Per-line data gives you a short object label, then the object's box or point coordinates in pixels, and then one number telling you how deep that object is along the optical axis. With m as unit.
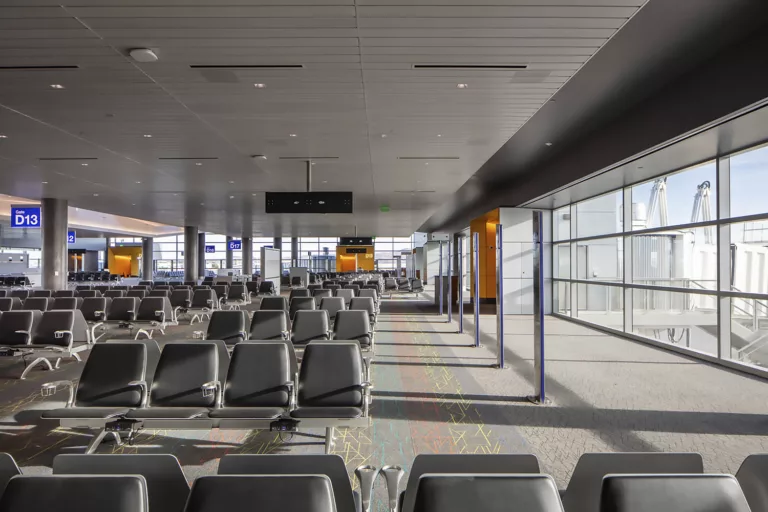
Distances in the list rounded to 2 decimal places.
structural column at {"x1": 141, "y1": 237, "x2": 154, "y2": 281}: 36.34
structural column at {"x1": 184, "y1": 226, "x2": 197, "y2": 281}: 24.03
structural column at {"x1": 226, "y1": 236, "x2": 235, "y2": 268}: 36.36
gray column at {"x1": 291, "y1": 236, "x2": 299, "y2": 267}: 43.97
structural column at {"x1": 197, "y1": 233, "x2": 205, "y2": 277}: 35.78
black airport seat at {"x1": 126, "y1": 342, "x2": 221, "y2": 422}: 3.94
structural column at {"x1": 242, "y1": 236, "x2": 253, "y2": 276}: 34.46
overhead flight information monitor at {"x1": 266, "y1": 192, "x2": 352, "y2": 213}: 9.96
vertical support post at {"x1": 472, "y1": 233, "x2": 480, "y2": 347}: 9.27
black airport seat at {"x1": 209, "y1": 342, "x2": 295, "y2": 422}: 3.92
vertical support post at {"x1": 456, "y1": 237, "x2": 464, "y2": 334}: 11.08
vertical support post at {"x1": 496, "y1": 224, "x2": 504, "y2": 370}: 7.43
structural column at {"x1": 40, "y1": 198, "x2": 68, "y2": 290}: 14.54
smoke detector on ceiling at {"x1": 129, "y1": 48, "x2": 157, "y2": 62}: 4.48
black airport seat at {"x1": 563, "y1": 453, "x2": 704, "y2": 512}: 1.94
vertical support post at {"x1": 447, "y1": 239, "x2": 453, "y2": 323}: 12.32
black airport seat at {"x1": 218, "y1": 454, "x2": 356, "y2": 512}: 1.85
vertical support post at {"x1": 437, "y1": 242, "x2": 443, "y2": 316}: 14.95
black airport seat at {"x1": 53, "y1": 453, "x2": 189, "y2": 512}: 1.85
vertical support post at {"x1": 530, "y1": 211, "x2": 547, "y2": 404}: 5.63
